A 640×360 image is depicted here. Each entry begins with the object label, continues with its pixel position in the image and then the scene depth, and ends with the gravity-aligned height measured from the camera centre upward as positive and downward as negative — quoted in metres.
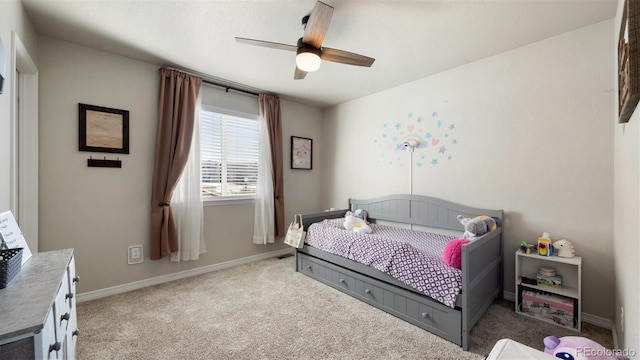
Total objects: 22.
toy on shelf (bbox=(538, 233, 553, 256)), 2.17 -0.57
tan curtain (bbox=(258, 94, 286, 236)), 3.78 +0.36
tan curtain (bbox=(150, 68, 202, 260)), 2.84 +0.32
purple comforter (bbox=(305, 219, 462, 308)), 1.93 -0.67
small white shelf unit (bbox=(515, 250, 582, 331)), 2.03 -0.84
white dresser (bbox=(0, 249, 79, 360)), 0.77 -0.44
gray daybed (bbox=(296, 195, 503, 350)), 1.88 -0.91
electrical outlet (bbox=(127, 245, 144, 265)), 2.76 -0.81
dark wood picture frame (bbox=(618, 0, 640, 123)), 1.01 +0.48
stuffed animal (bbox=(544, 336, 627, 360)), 1.18 -0.82
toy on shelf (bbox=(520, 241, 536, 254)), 2.28 -0.62
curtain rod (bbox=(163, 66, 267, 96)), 3.08 +1.23
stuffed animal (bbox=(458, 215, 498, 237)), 2.23 -0.42
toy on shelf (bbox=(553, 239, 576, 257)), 2.13 -0.58
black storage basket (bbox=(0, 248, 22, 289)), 1.00 -0.34
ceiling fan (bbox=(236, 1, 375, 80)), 1.72 +1.01
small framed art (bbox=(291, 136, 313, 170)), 4.13 +0.43
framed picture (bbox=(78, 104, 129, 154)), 2.49 +0.50
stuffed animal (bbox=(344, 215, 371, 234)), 3.04 -0.56
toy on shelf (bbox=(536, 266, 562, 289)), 2.18 -0.85
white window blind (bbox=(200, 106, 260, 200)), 3.32 +0.36
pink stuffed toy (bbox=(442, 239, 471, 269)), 1.92 -0.56
